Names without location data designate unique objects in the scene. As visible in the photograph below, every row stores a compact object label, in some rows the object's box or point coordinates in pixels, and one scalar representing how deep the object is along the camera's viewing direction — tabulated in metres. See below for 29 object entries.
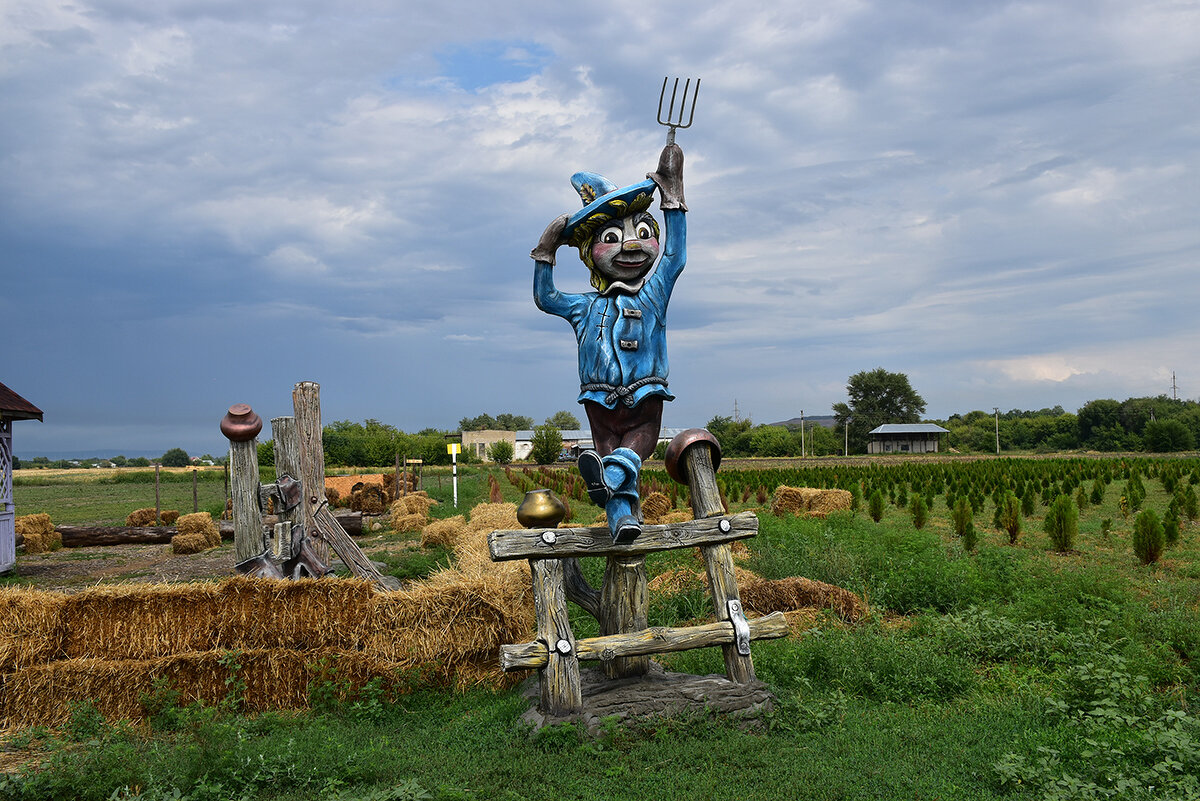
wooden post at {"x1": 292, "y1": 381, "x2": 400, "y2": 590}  7.86
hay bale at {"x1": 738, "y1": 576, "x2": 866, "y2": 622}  8.01
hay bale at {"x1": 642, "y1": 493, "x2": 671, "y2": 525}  14.77
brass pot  5.25
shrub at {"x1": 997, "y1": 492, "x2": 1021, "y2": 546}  13.99
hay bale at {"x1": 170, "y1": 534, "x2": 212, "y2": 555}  14.99
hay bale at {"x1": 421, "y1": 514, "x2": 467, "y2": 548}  13.59
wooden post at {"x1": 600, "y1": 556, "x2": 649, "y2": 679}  5.40
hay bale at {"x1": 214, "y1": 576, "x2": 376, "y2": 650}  5.84
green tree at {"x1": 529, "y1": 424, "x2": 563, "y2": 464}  51.03
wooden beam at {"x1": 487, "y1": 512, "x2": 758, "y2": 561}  5.10
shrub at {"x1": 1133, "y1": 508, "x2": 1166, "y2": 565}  10.75
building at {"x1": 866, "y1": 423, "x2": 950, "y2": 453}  68.13
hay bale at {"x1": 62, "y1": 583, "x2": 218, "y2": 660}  5.77
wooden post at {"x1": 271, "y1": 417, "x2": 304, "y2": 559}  7.72
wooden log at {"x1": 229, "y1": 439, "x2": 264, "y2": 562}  7.14
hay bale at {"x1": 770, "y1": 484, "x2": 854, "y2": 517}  17.86
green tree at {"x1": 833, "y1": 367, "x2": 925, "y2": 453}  76.31
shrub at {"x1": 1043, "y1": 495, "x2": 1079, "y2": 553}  12.58
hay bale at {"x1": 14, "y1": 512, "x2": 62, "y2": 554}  15.16
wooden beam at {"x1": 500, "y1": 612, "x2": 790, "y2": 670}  4.88
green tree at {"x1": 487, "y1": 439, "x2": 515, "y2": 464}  65.81
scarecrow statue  5.54
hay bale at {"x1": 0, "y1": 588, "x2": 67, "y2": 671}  5.63
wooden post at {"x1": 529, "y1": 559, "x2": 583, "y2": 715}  4.89
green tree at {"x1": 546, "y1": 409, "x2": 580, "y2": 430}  104.75
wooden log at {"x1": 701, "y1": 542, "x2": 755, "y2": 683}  5.25
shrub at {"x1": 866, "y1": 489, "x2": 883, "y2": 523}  17.20
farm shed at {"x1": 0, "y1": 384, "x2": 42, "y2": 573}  12.20
